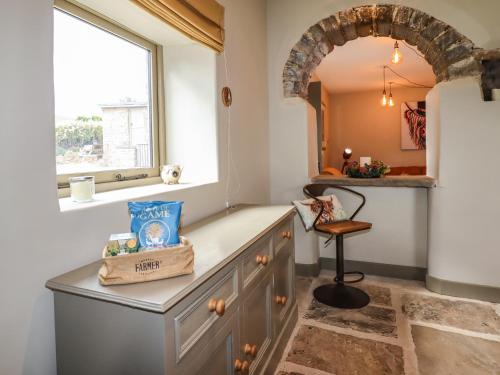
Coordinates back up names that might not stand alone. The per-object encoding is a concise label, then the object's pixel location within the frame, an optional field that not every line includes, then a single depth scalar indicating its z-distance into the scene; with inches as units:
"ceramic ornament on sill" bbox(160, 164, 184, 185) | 79.7
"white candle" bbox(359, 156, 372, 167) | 132.3
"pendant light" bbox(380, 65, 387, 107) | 232.2
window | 59.0
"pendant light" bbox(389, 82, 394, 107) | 237.0
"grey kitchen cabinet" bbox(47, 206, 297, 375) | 35.1
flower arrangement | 122.6
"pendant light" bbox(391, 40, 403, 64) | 137.2
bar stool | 99.3
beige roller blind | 60.5
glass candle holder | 51.4
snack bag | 41.2
